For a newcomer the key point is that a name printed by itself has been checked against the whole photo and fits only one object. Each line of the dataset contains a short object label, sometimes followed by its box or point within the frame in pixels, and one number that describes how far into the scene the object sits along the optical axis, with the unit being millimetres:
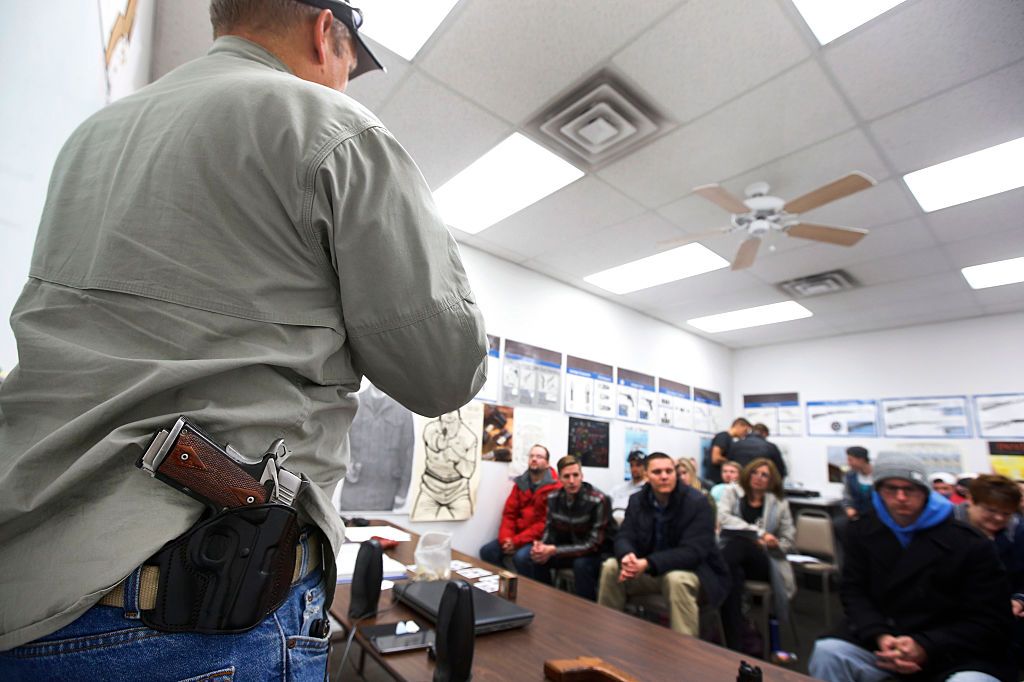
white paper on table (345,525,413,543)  2246
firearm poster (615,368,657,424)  5781
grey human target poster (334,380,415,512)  3848
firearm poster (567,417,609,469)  5234
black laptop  1179
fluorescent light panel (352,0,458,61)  2172
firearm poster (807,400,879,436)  6137
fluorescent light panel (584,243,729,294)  4504
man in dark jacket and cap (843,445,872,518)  4801
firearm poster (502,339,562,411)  4758
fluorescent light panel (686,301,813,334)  5799
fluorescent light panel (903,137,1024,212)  2916
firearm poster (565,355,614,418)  5285
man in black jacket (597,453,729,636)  2717
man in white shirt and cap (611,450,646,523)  4879
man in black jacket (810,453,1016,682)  1764
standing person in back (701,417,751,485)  5970
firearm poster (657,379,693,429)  6293
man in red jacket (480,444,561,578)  4215
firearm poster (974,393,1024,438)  5230
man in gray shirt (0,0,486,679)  433
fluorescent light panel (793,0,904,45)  2055
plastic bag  1615
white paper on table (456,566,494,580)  1752
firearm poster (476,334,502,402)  4559
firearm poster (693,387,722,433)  6824
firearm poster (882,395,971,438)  5547
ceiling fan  2881
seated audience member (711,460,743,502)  4338
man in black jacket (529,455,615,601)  3533
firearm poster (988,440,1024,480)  5145
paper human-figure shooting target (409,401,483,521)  4164
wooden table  999
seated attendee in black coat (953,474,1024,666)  2395
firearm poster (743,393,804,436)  6773
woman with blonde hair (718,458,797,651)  3105
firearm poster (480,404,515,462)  4539
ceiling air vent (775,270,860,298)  4770
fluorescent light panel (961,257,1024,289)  4328
